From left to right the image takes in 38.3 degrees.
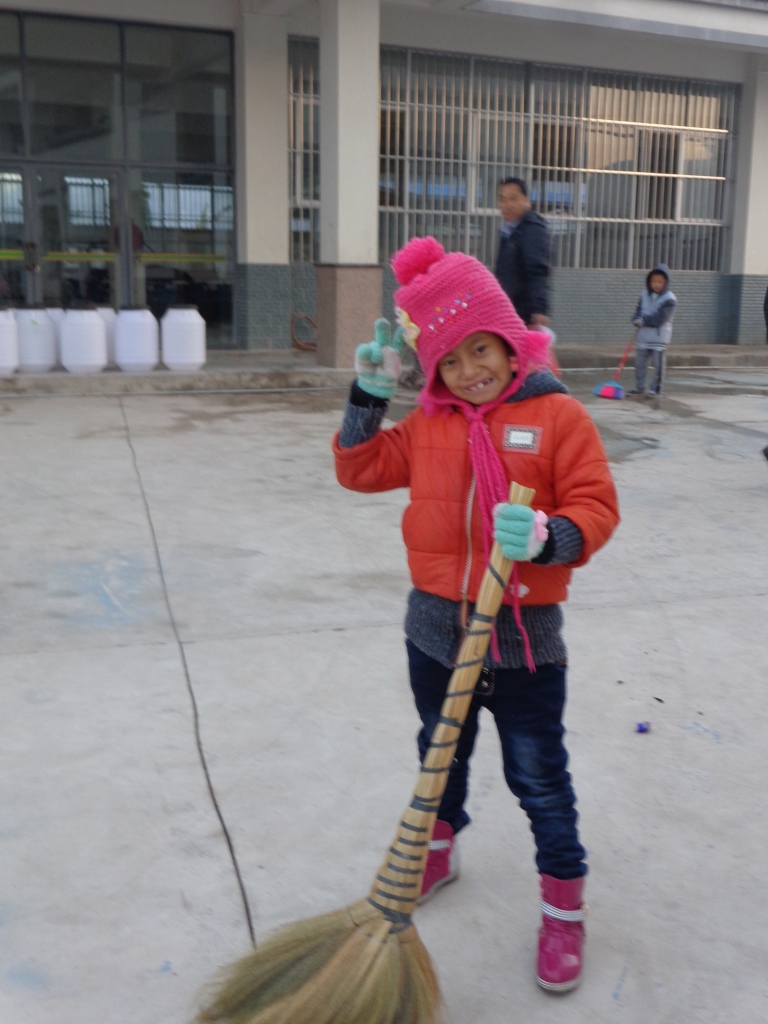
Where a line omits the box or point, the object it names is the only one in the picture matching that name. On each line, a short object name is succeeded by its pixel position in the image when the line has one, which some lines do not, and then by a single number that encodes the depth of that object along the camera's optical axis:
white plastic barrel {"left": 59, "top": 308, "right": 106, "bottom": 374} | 10.80
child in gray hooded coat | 10.72
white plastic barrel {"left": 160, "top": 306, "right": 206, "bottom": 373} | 11.22
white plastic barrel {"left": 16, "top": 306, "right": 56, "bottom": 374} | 10.87
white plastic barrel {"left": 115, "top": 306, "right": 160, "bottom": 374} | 11.02
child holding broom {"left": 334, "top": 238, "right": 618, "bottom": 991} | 2.25
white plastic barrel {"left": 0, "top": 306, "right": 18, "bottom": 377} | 10.62
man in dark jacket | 6.68
